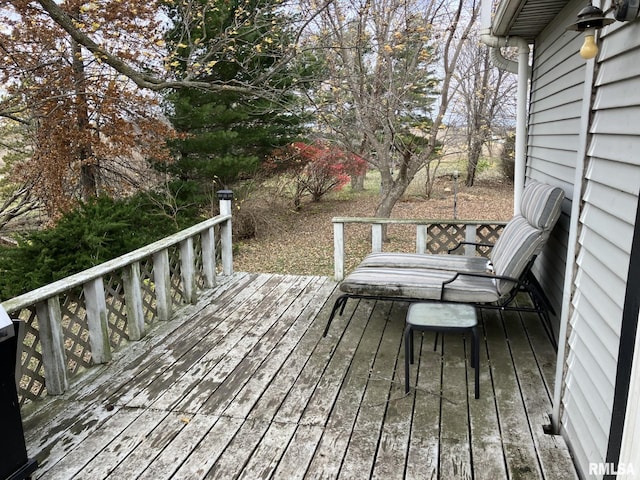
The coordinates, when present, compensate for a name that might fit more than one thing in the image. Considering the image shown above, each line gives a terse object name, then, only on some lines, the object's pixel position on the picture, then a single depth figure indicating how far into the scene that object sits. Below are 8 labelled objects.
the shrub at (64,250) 5.34
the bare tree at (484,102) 10.73
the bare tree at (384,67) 7.23
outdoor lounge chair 3.06
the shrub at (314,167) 10.52
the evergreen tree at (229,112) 7.53
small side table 2.54
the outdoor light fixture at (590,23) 1.65
